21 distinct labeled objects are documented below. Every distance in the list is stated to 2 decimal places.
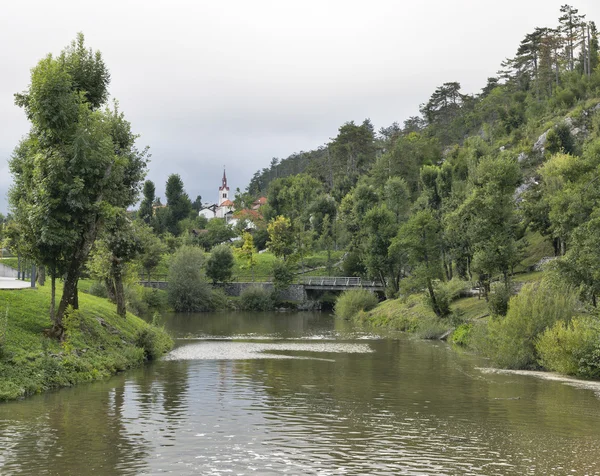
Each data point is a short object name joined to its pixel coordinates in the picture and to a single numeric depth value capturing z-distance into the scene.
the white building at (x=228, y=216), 191.50
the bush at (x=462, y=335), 46.59
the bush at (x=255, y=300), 100.19
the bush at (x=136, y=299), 73.31
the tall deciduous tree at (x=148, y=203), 139.38
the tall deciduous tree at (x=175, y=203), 142.12
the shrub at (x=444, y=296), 58.50
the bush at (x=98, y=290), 73.69
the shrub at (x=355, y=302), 80.19
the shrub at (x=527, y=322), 33.00
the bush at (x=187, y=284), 94.75
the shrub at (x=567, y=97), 108.32
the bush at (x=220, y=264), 104.19
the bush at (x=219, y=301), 98.75
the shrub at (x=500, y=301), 44.69
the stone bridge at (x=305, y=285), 99.63
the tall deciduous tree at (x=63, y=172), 28.09
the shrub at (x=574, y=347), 29.50
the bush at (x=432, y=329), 53.47
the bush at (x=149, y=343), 36.38
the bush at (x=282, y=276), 102.38
